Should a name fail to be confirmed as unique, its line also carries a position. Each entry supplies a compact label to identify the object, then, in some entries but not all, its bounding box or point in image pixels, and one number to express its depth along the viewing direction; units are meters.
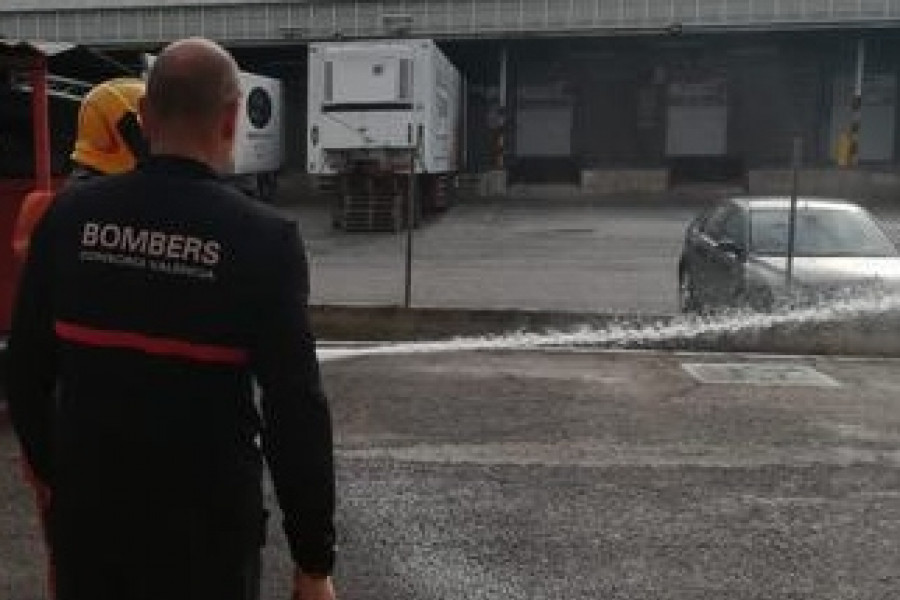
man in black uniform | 2.45
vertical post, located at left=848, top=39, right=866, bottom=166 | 32.88
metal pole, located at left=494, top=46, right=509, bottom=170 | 34.72
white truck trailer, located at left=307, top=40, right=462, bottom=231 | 24.55
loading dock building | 33.66
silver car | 11.34
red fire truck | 7.82
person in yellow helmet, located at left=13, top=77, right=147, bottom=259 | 4.20
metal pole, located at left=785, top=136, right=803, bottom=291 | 11.08
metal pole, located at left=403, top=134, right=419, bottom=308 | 11.96
